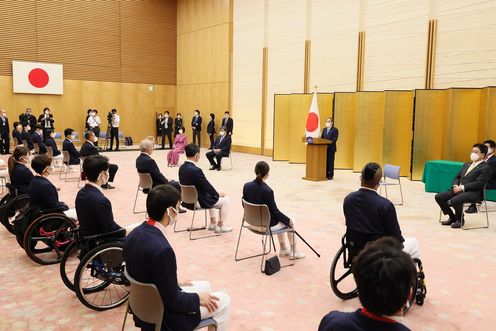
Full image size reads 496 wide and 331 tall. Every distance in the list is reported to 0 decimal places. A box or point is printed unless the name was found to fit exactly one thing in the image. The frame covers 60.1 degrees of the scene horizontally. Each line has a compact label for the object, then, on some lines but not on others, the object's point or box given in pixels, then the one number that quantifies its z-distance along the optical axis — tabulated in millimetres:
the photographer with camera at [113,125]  17188
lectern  10531
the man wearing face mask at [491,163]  7043
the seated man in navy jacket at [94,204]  3633
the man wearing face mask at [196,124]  18234
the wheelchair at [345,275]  3703
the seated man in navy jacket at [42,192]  4570
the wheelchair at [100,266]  3559
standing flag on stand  11344
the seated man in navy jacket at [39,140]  11320
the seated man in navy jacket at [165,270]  2312
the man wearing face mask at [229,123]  15780
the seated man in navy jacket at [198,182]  5773
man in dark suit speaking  10883
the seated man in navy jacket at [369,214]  3508
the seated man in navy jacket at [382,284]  1451
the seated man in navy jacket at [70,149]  9273
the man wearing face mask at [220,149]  12164
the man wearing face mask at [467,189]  6305
